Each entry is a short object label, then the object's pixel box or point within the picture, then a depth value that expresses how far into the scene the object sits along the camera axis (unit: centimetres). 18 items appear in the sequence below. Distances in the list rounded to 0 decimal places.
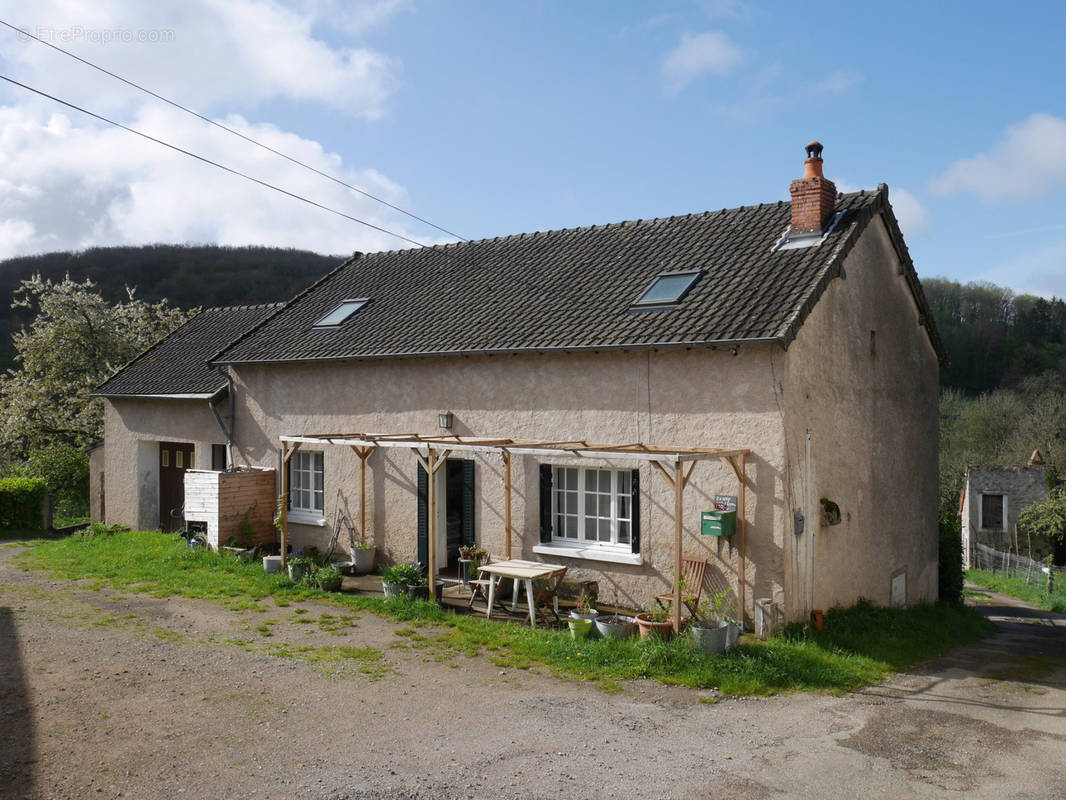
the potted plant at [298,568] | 1337
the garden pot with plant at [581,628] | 999
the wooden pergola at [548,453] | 952
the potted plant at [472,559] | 1263
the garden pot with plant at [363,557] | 1404
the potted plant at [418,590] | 1192
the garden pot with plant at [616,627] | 989
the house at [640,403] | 1048
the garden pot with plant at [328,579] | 1288
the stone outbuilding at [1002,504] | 3441
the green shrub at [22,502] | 2206
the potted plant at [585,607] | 1036
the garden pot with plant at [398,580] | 1207
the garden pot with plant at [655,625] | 965
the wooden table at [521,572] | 1079
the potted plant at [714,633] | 919
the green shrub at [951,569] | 1680
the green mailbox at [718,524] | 998
